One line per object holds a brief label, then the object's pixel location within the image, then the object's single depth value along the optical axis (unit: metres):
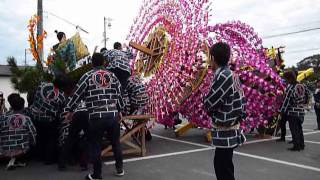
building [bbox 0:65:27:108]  20.58
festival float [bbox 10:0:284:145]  5.72
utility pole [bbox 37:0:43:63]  9.86
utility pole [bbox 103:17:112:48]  28.36
